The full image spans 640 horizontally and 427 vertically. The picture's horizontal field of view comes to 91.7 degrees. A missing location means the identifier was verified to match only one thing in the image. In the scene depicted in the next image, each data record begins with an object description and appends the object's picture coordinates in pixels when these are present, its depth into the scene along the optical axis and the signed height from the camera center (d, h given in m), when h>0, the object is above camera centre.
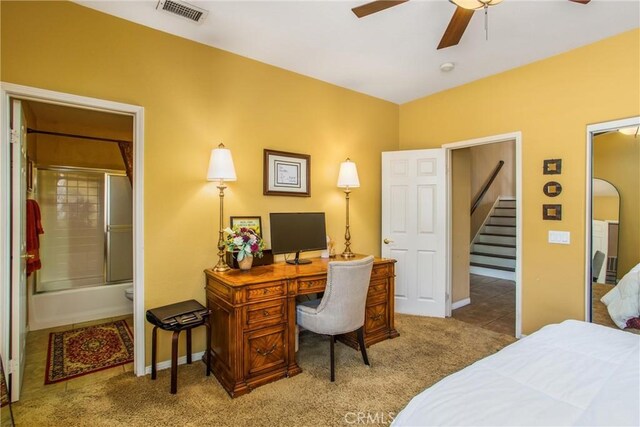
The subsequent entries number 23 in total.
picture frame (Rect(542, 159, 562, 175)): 2.92 +0.43
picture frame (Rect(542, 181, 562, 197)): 2.92 +0.22
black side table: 2.19 -0.80
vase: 2.62 -0.44
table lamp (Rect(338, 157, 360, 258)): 3.38 +0.36
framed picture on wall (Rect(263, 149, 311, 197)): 3.11 +0.39
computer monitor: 2.83 -0.21
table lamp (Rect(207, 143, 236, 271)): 2.55 +0.36
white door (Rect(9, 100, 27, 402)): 2.08 -0.21
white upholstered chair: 2.33 -0.71
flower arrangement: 2.56 -0.26
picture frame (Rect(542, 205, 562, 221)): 2.92 -0.01
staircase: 5.79 -0.66
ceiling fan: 1.81 +1.25
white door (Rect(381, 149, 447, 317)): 3.71 -0.19
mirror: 2.57 +0.01
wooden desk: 2.21 -0.83
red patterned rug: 2.53 -1.30
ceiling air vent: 2.20 +1.48
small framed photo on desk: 2.91 -0.10
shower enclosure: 3.90 -0.22
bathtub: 3.42 -1.12
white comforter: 0.93 -0.61
